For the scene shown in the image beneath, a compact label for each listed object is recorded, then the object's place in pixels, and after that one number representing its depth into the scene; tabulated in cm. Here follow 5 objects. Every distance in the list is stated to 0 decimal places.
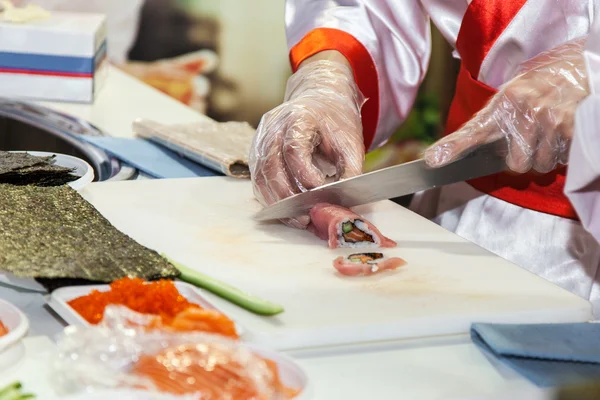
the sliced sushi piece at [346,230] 119
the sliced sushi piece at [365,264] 112
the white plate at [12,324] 96
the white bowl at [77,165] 129
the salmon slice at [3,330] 98
